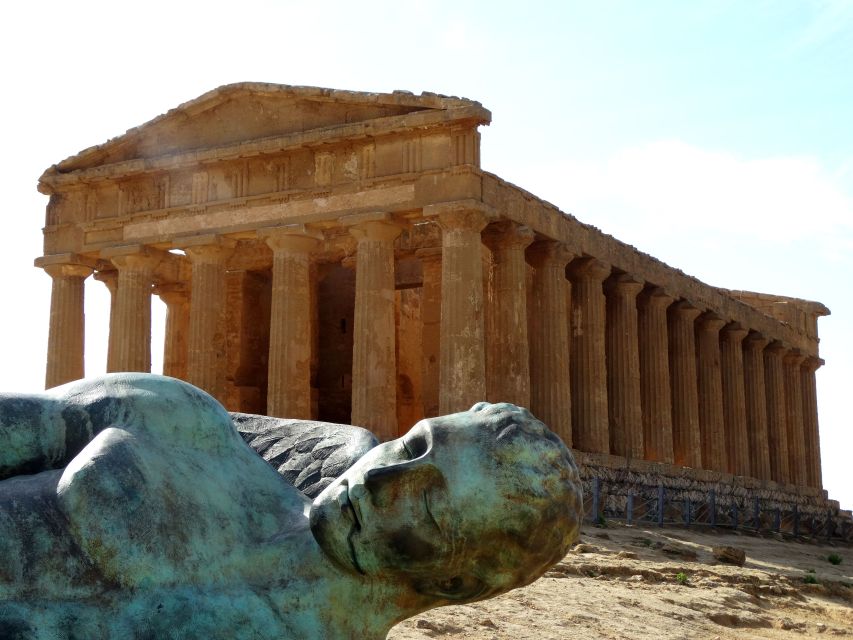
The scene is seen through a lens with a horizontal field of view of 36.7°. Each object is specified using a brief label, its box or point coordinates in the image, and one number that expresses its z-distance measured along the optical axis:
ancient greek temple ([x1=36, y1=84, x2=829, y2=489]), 24.02
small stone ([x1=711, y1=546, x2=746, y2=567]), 17.25
